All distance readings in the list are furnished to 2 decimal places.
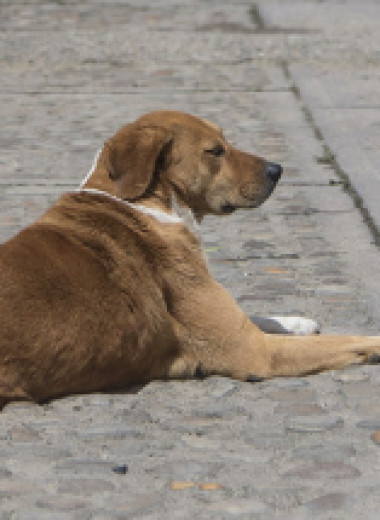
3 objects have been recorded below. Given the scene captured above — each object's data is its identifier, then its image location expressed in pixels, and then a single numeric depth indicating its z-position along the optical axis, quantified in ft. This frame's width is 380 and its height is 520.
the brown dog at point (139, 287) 32.91
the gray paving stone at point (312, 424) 32.17
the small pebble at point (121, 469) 29.40
